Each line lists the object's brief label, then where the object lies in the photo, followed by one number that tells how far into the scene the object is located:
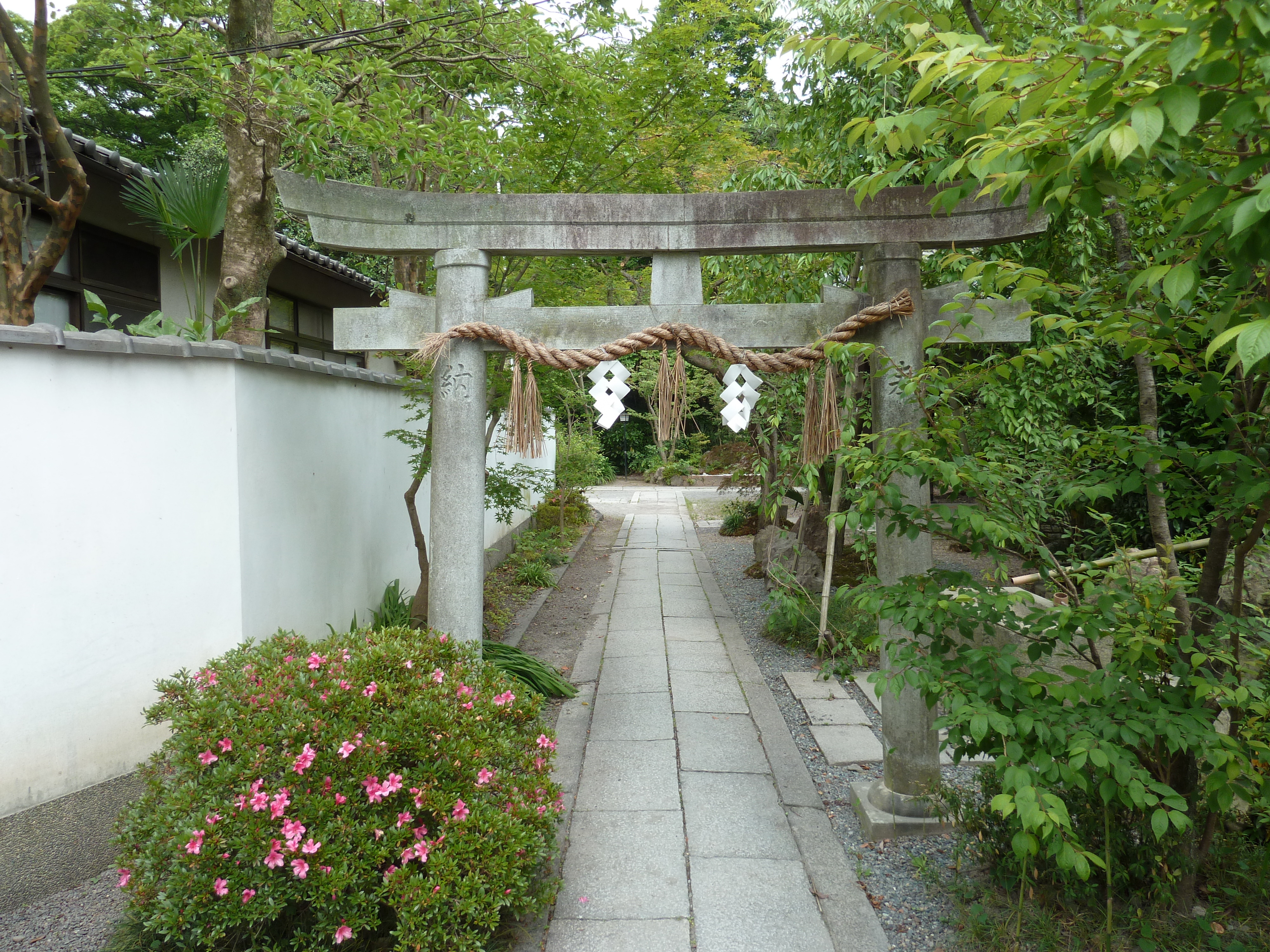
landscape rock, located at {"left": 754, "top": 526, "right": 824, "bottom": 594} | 6.81
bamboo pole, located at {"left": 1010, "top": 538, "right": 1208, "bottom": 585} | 2.67
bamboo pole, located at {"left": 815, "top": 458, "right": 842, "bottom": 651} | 5.30
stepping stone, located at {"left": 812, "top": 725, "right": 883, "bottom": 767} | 4.11
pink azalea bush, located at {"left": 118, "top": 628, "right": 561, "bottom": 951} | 2.19
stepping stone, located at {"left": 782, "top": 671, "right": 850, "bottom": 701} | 5.13
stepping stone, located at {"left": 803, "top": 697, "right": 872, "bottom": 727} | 4.68
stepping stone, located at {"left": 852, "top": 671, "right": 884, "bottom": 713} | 4.97
